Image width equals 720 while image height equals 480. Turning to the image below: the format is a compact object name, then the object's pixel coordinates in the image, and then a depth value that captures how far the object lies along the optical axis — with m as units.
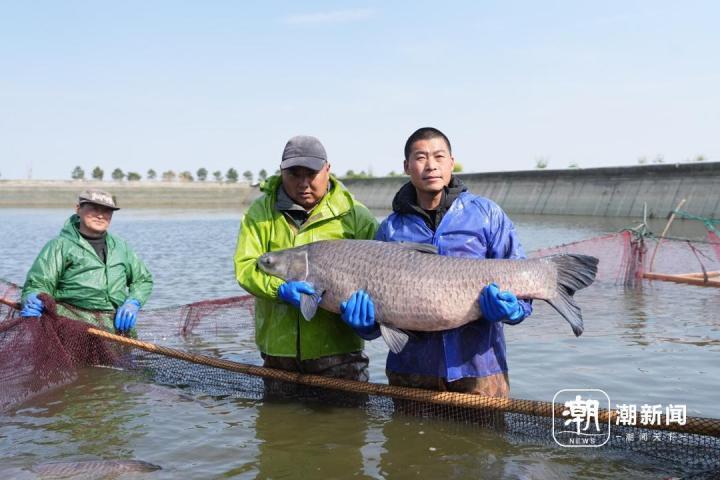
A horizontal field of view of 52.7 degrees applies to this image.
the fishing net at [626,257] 13.88
